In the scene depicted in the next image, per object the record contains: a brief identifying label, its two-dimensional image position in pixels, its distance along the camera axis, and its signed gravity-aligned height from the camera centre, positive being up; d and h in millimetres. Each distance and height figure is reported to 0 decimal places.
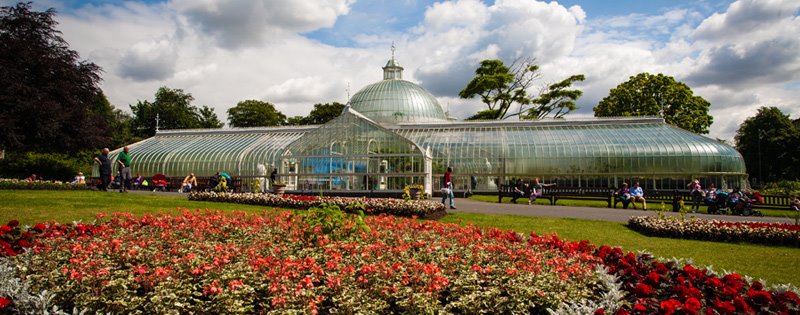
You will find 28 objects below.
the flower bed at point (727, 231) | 13250 -1482
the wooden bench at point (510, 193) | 25394 -824
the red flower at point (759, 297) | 5272 -1287
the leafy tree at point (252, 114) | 75188 +9672
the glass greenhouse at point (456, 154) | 29359 +1668
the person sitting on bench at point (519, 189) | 25984 -651
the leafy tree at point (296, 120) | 75000 +8791
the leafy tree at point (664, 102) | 52281 +8053
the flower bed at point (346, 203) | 16375 -905
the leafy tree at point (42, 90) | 26969 +5212
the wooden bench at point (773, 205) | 23880 -1417
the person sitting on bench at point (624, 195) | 22875 -841
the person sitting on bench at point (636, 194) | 23173 -800
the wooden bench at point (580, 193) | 25281 -831
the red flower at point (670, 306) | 4863 -1270
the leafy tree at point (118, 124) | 67106 +8466
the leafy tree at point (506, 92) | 54500 +9750
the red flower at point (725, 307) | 4902 -1294
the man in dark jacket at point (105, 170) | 19797 +330
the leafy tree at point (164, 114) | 80250 +10392
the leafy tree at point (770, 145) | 59312 +4081
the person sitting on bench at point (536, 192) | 24689 -766
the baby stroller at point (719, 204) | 22053 -1215
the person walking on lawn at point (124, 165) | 20766 +545
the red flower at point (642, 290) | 5792 -1331
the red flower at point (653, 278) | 6289 -1284
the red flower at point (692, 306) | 4727 -1238
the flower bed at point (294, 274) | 5391 -1199
